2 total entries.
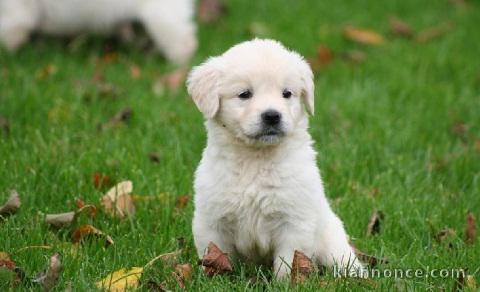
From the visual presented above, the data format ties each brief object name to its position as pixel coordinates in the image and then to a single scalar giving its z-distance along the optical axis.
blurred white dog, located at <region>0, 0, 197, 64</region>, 13.80
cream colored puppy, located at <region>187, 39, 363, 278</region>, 7.22
